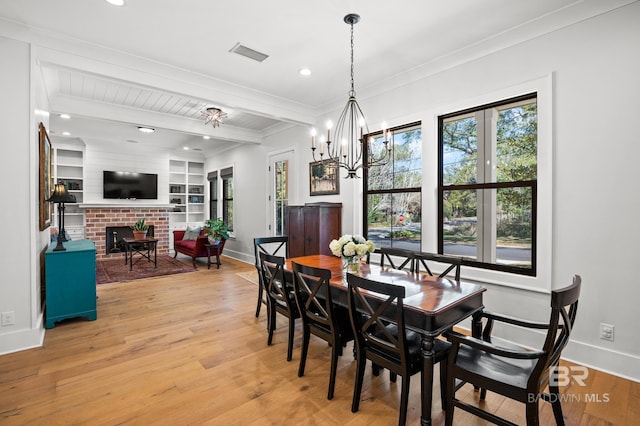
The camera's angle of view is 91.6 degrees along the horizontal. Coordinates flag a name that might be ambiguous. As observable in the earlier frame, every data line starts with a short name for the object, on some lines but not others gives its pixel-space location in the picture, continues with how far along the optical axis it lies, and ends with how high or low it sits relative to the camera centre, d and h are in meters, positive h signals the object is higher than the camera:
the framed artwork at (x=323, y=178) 4.79 +0.51
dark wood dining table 1.72 -0.56
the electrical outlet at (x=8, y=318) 2.76 -0.98
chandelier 4.32 +1.04
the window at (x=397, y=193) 3.82 +0.22
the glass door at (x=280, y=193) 6.00 +0.33
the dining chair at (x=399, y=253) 2.99 -0.42
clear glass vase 2.64 -0.46
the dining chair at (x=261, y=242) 3.61 -0.54
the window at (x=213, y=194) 8.84 +0.46
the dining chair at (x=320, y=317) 2.12 -0.82
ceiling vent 3.15 +1.65
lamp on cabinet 3.39 +0.12
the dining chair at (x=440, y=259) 2.66 -0.43
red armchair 6.55 -0.84
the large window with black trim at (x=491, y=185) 2.92 +0.26
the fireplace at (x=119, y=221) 7.70 -0.30
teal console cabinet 3.29 -0.81
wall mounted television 7.86 +0.63
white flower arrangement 2.56 -0.31
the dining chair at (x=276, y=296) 2.62 -0.78
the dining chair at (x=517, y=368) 1.44 -0.85
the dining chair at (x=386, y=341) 1.73 -0.82
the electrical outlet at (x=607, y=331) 2.41 -0.94
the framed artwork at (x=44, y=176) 3.25 +0.38
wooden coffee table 6.27 -0.80
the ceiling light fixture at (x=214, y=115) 4.95 +1.54
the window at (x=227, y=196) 8.07 +0.37
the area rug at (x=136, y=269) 5.66 -1.22
